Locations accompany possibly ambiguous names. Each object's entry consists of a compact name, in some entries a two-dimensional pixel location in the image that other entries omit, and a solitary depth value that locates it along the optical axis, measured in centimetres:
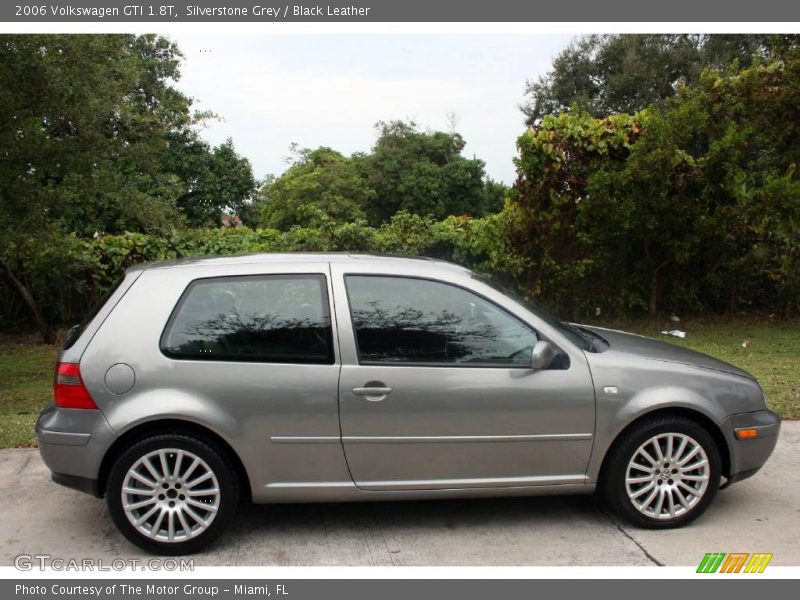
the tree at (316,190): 4084
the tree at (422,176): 4566
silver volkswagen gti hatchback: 425
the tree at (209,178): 3634
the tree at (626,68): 3438
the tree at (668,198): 1215
